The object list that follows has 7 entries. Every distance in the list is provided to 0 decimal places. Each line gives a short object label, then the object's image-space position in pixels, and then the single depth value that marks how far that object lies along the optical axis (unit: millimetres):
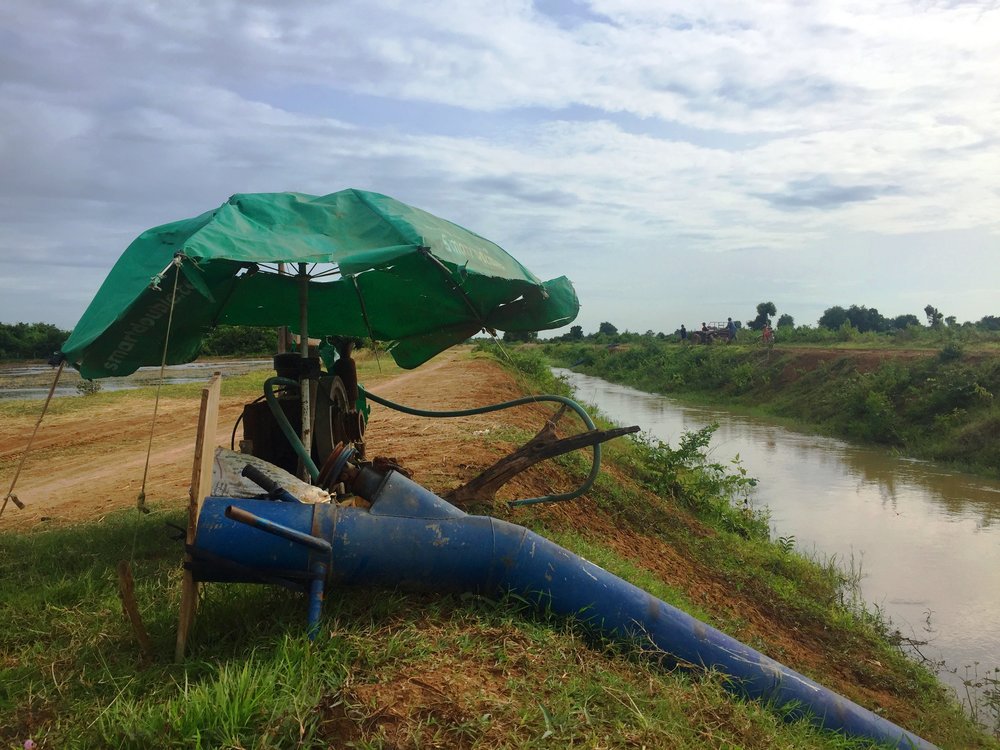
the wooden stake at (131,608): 2934
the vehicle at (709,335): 41312
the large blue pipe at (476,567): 3109
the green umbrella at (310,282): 3834
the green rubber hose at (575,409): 5250
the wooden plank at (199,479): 2962
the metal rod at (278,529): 2873
